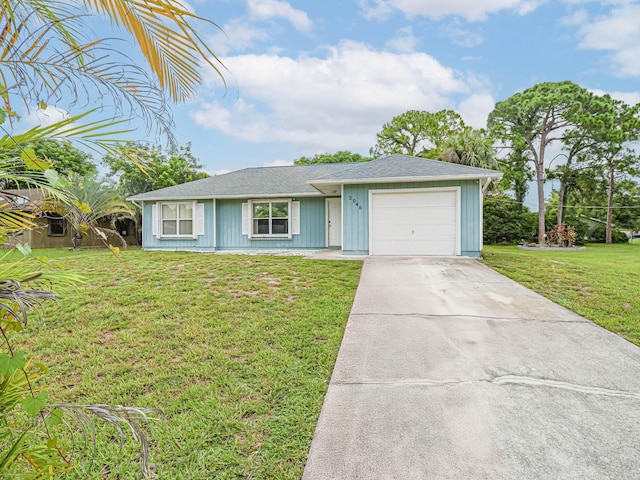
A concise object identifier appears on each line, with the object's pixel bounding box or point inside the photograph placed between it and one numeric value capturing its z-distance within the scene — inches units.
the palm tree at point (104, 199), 538.3
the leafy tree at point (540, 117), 801.6
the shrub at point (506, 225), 841.5
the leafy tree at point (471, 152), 693.3
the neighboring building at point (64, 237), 644.1
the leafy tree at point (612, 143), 807.7
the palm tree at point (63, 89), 39.9
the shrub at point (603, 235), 974.4
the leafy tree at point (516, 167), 894.9
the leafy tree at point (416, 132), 1131.3
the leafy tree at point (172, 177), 783.7
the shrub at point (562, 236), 754.8
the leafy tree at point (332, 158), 1202.6
